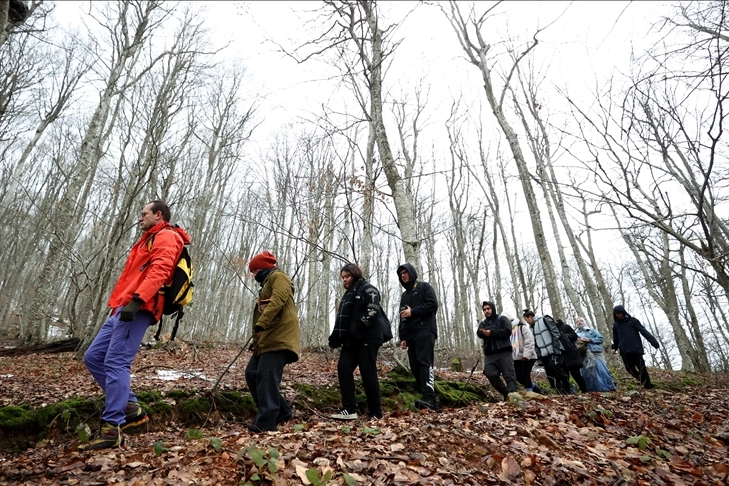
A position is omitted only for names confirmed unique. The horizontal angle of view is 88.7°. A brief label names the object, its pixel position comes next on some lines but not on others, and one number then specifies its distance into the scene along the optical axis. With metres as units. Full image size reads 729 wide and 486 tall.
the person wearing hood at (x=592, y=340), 7.27
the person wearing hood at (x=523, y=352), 6.80
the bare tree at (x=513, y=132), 8.88
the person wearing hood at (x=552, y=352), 6.97
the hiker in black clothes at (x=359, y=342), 4.20
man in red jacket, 2.77
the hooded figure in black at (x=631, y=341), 7.50
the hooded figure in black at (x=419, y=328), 4.72
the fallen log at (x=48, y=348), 8.39
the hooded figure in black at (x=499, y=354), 5.64
